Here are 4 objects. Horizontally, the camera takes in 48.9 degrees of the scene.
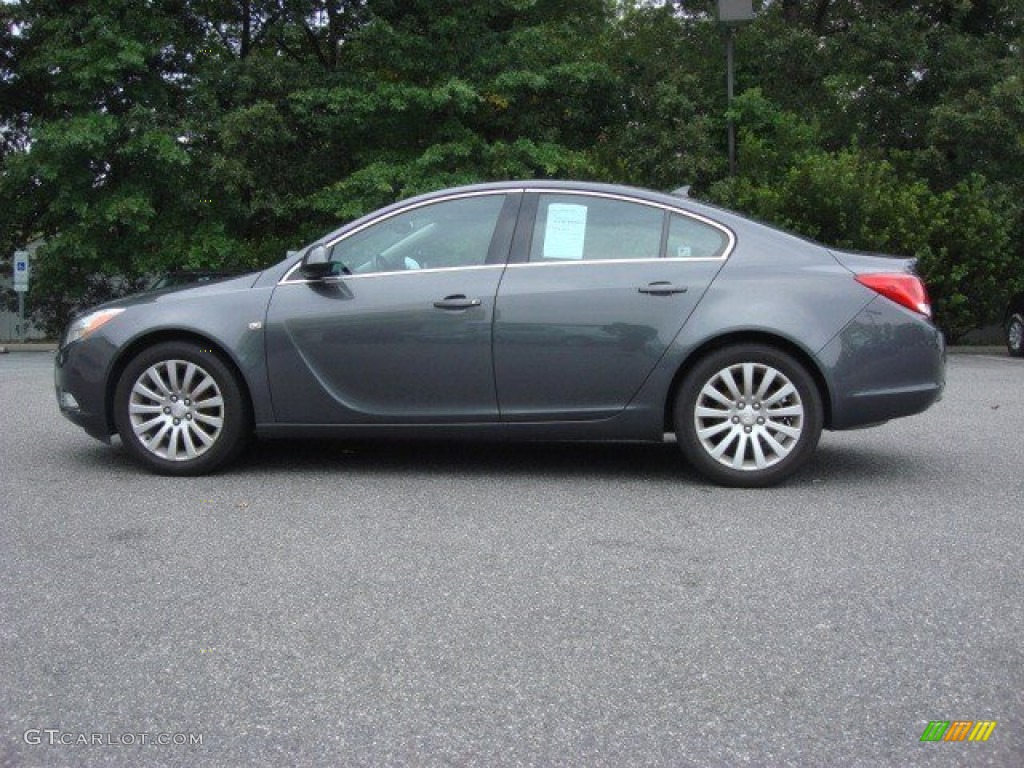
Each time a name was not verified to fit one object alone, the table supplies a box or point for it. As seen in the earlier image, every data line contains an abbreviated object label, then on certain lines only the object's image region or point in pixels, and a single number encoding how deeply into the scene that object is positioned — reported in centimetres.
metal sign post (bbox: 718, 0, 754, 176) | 1927
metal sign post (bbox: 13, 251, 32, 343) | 2395
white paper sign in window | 593
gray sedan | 566
